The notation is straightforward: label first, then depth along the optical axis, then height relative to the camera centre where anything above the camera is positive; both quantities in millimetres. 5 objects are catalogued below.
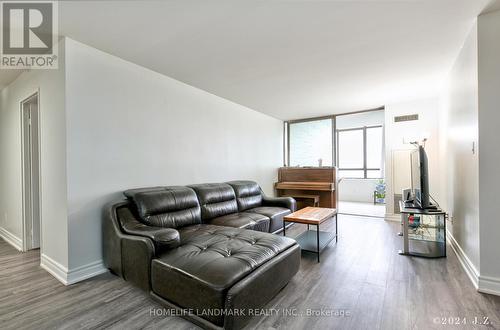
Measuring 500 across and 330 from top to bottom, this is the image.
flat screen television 2877 -286
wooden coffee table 2857 -1033
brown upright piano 5230 -562
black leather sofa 1505 -768
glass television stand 2820 -1098
